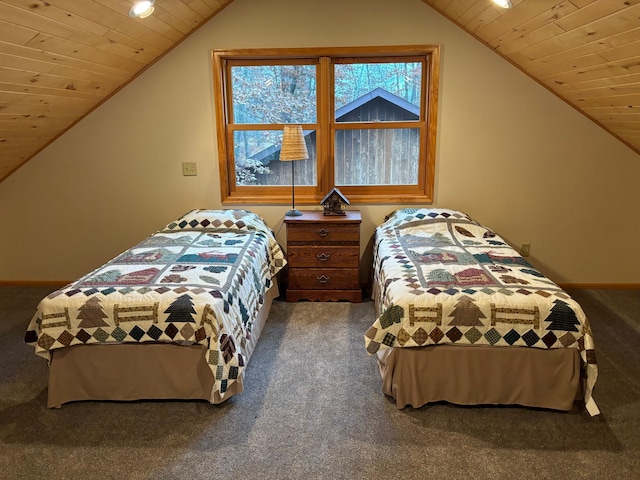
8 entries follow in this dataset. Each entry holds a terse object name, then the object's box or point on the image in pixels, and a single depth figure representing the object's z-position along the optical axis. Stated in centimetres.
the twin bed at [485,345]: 201
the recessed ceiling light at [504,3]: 205
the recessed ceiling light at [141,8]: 207
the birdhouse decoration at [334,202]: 333
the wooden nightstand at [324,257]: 323
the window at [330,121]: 337
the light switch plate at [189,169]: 350
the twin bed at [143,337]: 206
